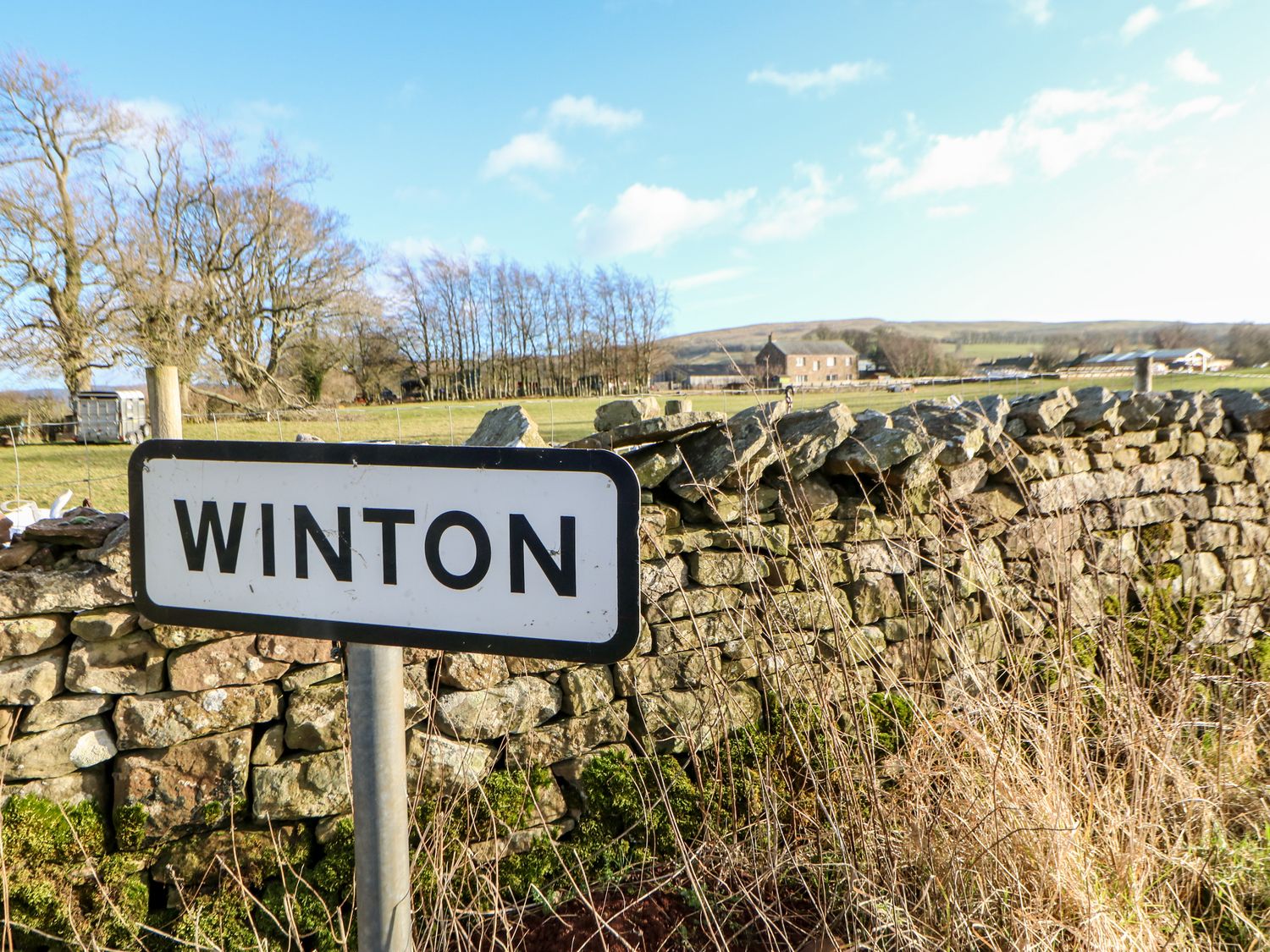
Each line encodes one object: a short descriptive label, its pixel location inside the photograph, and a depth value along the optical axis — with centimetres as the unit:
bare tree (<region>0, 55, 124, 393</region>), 1842
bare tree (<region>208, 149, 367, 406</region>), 2292
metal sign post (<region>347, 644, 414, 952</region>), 99
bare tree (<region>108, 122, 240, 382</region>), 1997
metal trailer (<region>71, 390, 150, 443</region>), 1814
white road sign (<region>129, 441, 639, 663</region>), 96
